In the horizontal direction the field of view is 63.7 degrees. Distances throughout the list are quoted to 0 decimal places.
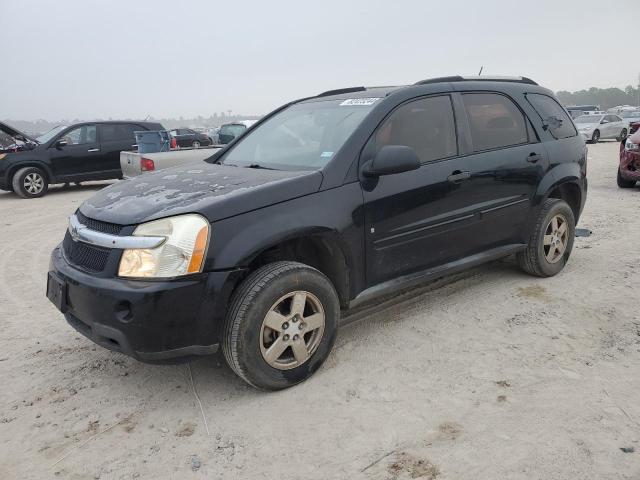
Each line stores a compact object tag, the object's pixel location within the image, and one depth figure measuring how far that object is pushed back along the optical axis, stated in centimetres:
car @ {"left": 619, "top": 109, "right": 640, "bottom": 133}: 2790
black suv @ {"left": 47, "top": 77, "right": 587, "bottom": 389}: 269
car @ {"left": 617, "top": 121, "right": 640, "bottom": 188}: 948
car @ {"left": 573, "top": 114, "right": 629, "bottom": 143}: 2298
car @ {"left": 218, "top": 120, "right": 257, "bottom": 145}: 2003
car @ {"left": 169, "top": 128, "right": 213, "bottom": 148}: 2201
